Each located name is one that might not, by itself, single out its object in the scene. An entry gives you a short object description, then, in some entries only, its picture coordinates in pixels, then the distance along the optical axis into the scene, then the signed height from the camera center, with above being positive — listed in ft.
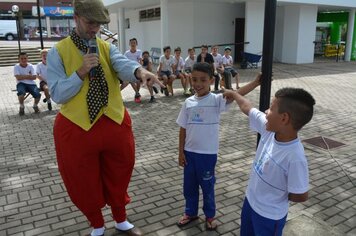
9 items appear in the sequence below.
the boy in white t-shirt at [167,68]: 33.60 -2.73
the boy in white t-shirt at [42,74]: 28.02 -2.74
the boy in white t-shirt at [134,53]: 33.47 -1.31
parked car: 118.93 +3.01
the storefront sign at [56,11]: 144.36 +11.00
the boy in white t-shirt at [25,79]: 27.43 -3.05
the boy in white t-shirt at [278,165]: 6.61 -2.38
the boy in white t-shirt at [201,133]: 9.84 -2.58
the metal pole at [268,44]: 8.38 -0.12
